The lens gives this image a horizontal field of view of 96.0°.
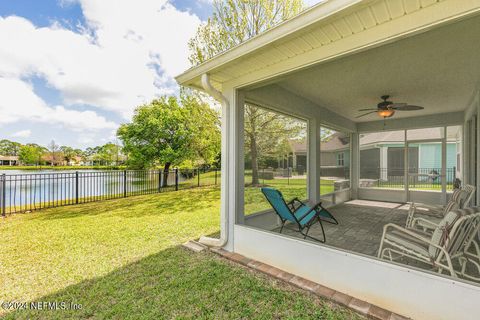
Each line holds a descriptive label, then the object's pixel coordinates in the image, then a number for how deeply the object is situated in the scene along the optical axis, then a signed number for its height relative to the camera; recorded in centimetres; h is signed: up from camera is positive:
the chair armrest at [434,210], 385 -93
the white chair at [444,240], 199 -81
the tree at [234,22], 731 +478
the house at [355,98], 180 +113
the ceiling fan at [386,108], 448 +107
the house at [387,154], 609 +16
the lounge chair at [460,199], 318 -60
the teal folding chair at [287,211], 337 -86
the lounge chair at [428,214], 301 -97
